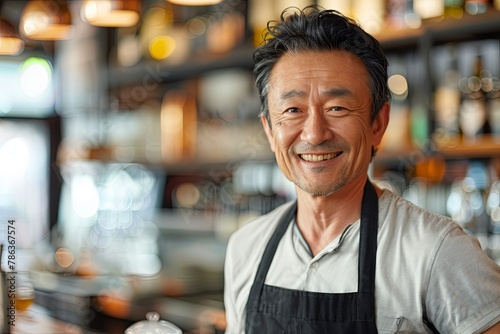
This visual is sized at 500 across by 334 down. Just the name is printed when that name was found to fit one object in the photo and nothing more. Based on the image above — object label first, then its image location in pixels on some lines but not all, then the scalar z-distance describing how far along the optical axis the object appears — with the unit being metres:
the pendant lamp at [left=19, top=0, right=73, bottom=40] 4.05
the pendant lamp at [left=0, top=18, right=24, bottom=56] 4.07
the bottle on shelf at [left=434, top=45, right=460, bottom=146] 3.42
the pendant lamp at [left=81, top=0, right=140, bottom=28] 3.89
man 1.76
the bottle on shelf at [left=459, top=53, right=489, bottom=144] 3.41
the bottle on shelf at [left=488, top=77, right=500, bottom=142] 3.34
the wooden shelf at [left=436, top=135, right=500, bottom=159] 3.21
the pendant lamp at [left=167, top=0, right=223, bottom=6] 3.60
